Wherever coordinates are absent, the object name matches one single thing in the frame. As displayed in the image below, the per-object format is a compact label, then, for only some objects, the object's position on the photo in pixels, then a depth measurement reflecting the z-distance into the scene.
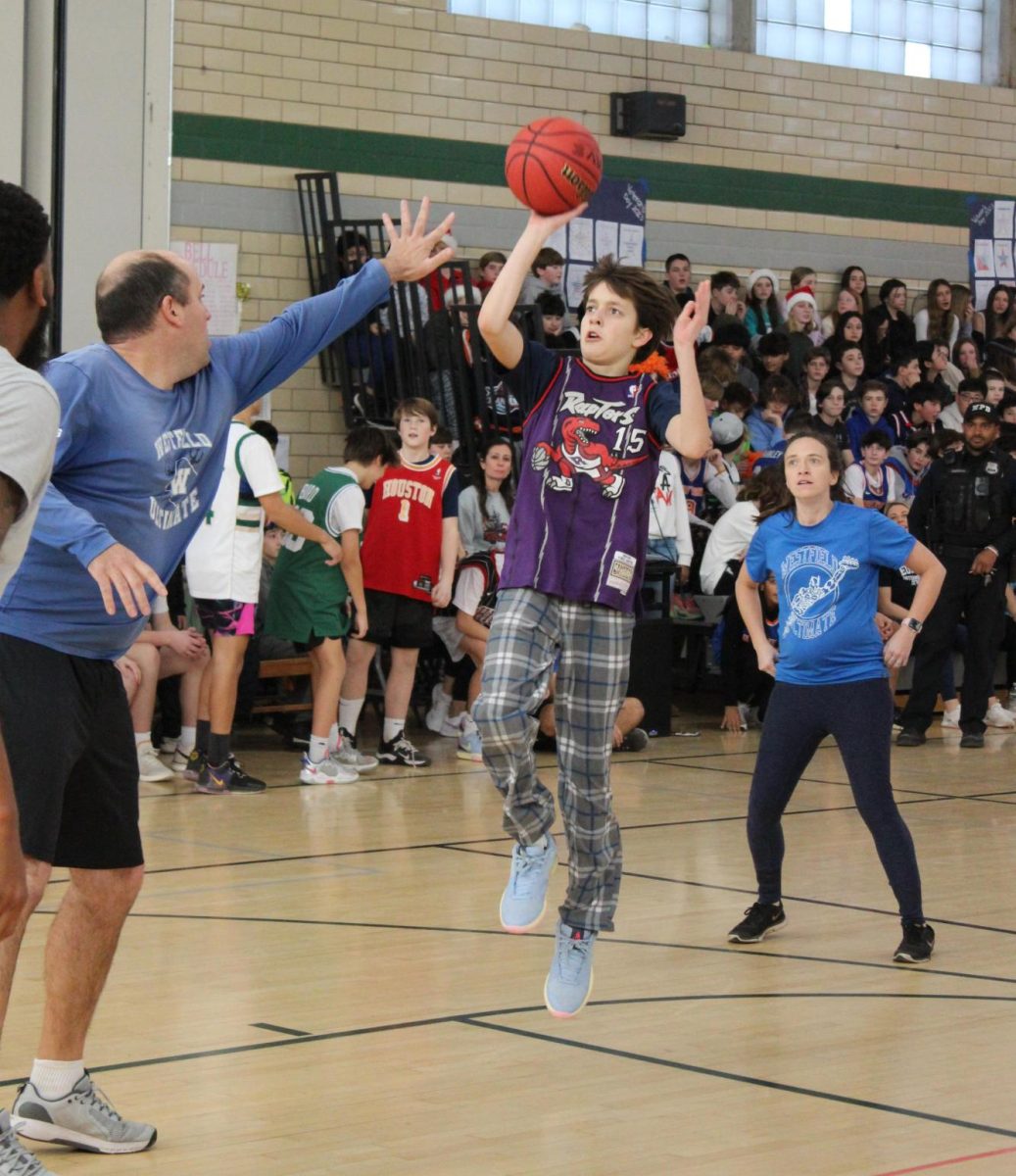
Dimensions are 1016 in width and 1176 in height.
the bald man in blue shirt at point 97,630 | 6.62
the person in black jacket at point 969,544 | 20.24
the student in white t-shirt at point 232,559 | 15.68
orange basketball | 8.52
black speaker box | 27.87
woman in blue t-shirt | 10.63
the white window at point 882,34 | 30.24
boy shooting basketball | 8.24
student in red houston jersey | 18.09
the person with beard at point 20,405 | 4.75
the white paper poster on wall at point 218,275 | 24.54
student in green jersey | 17.09
